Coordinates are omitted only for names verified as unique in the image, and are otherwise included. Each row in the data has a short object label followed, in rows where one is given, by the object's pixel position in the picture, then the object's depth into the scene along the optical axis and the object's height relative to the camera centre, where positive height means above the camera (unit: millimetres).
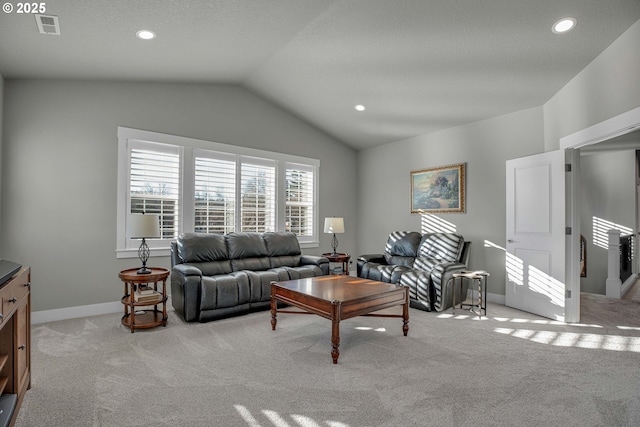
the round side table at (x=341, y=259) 5621 -655
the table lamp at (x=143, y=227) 3707 -117
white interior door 4020 -174
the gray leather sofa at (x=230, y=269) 3861 -680
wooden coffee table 2943 -728
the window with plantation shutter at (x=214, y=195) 5113 +326
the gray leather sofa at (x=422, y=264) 4328 -640
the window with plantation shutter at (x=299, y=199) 6172 +335
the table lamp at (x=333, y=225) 5793 -114
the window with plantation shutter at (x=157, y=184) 4547 +434
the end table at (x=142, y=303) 3572 -898
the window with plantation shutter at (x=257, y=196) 5605 +356
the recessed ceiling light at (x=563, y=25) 3043 +1736
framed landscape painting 5375 +484
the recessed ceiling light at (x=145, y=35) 3300 +1744
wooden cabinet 1842 -792
